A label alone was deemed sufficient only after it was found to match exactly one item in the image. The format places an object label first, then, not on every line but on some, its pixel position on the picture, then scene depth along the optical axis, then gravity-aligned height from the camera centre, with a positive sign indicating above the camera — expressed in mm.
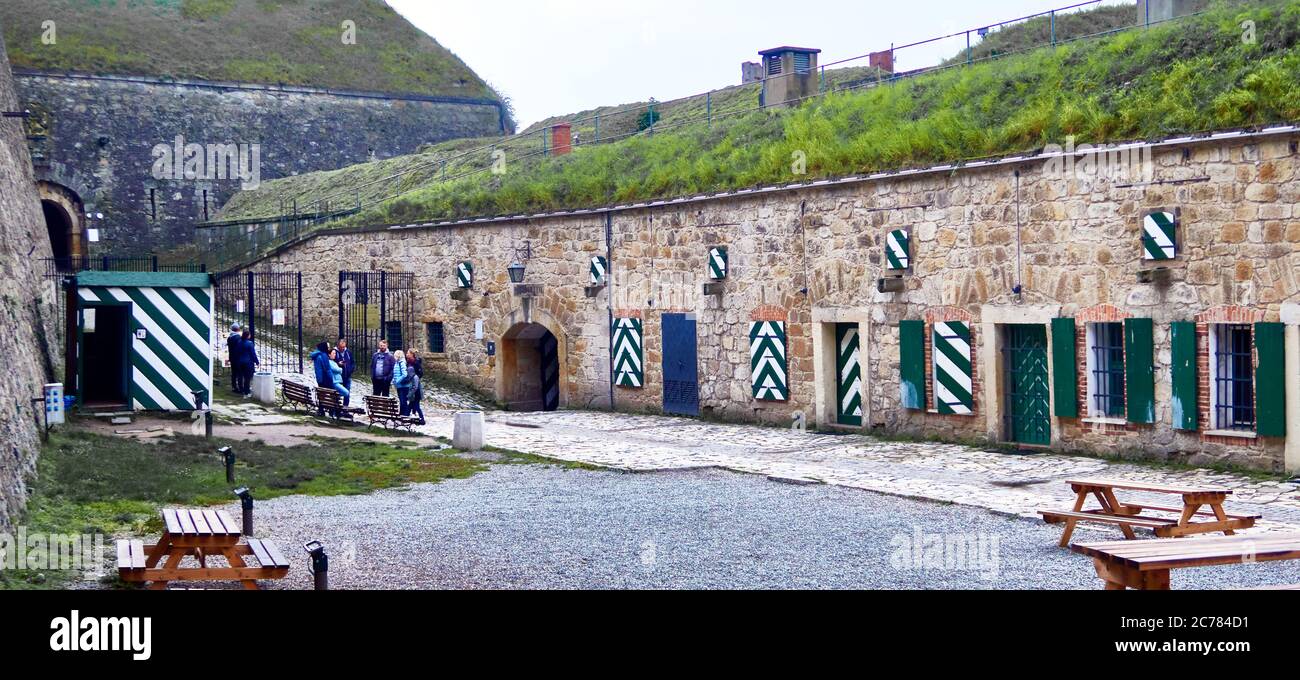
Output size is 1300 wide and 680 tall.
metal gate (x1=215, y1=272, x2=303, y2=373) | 28031 +360
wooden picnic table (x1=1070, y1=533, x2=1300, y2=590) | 7488 -1372
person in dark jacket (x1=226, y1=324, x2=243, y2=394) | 23562 -385
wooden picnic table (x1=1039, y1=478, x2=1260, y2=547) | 10227 -1548
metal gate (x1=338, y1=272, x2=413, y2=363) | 28203 +242
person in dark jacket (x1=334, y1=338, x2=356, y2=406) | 23344 -558
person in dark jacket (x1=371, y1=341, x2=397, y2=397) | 22625 -714
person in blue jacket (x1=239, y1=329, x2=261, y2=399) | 23547 -530
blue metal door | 22109 -775
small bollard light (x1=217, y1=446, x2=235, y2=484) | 13953 -1288
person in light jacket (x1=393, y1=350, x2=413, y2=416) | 21297 -800
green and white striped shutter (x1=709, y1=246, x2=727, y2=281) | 21328 +814
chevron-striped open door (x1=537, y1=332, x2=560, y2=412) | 26797 -927
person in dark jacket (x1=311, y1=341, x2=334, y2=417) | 22328 -652
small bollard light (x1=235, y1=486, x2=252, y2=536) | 10992 -1347
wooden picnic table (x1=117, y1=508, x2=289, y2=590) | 8656 -1426
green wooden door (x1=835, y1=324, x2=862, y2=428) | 19688 -865
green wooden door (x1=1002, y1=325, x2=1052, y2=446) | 17188 -946
